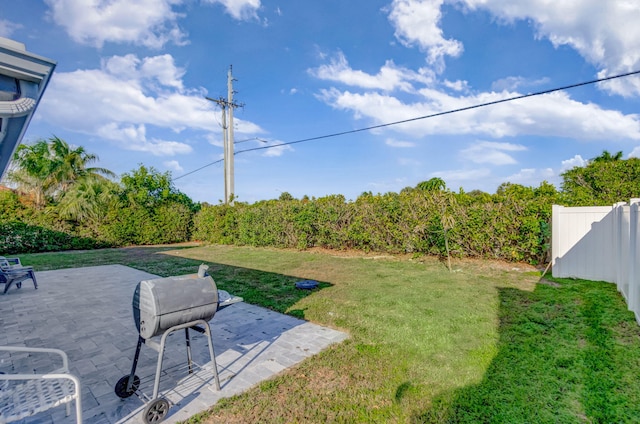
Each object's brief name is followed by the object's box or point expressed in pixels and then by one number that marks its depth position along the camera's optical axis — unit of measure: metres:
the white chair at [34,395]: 1.66
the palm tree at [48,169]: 15.94
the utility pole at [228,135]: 20.91
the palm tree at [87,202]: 15.26
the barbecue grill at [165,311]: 2.26
